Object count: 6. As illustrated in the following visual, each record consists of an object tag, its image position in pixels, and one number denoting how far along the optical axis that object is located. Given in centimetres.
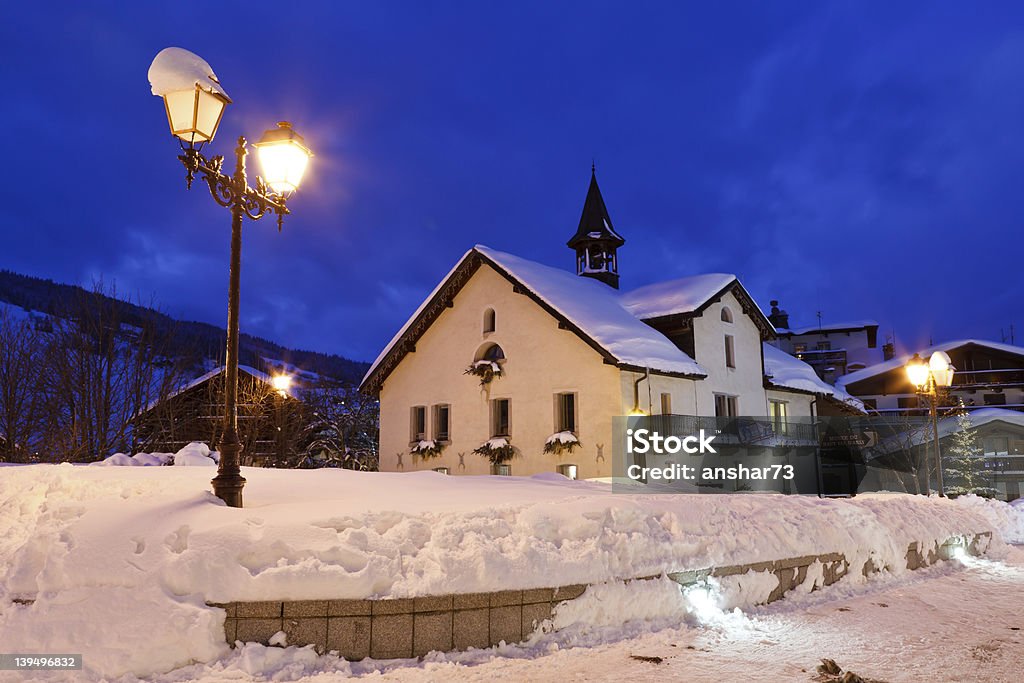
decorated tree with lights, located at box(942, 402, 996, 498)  3281
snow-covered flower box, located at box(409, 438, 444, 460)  2567
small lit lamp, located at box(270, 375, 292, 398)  2638
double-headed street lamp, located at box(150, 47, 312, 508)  720
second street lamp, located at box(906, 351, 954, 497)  1753
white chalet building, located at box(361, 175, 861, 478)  2241
